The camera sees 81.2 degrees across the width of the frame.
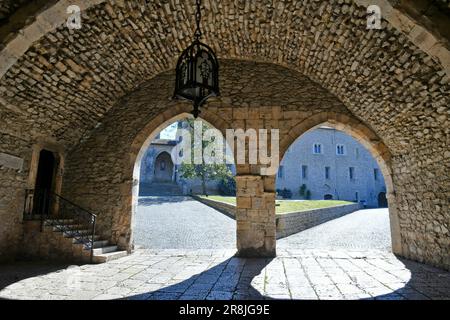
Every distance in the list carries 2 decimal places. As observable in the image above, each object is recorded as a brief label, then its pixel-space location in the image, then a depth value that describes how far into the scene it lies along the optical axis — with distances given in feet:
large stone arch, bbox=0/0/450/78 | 9.39
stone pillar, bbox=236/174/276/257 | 18.66
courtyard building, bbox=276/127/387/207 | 83.10
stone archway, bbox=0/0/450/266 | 13.66
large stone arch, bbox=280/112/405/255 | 19.81
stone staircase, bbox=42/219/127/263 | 17.08
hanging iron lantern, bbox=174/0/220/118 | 9.97
